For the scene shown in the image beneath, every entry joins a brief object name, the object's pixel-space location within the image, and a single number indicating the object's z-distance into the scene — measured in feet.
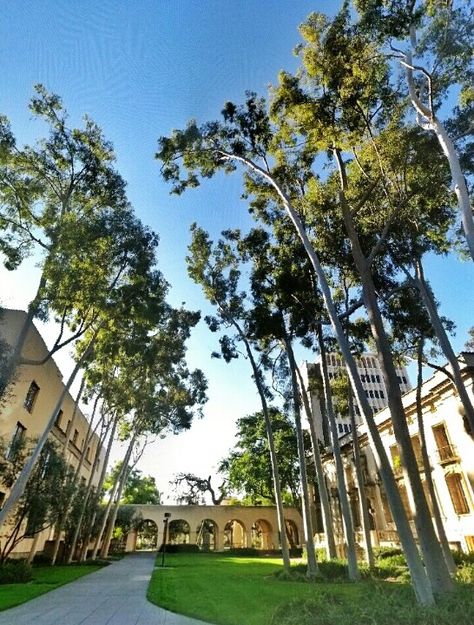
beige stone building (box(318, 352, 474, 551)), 58.54
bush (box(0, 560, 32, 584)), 42.45
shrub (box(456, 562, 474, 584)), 33.87
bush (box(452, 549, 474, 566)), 48.76
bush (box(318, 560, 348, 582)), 41.96
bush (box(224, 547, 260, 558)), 108.99
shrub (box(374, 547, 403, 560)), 57.62
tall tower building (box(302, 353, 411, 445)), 181.16
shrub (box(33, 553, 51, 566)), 68.78
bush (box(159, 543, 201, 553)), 119.44
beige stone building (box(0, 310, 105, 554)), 56.49
